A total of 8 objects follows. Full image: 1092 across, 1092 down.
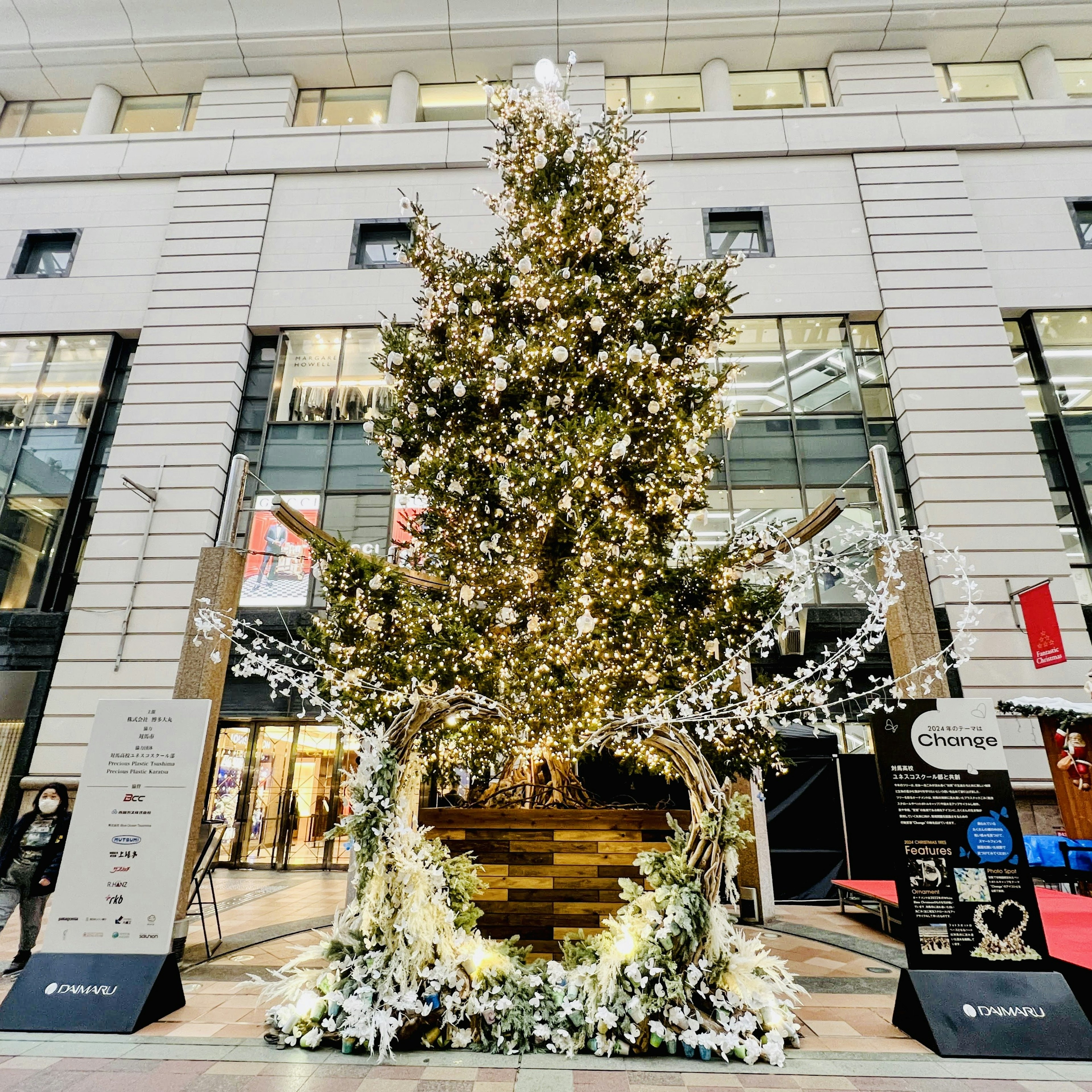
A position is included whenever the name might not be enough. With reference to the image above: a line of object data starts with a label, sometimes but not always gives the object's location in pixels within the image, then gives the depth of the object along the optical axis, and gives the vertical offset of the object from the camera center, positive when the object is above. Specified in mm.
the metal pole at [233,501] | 6121 +2609
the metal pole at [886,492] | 5781 +2545
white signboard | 4125 -320
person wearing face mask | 5434 -684
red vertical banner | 8258 +1970
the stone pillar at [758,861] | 7160 -862
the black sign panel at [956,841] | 3779 -349
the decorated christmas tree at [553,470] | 5238 +2694
